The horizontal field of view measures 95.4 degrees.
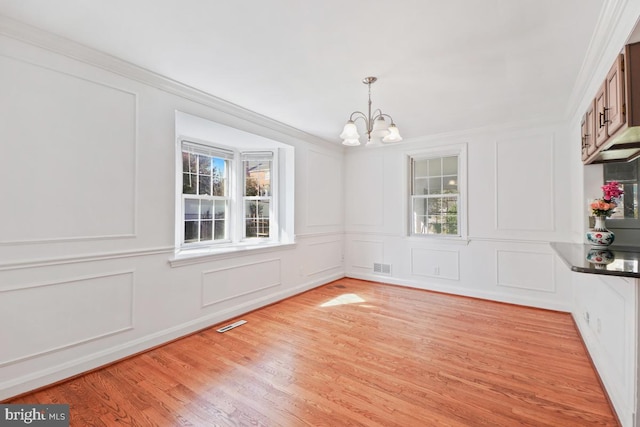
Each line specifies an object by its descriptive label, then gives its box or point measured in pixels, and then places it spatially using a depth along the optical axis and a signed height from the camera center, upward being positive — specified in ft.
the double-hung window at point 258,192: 15.34 +1.22
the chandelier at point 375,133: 9.02 +2.58
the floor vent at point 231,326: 10.79 -4.24
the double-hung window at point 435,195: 15.87 +1.08
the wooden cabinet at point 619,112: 5.17 +2.06
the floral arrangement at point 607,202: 7.43 +0.30
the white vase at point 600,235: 7.53 -0.56
